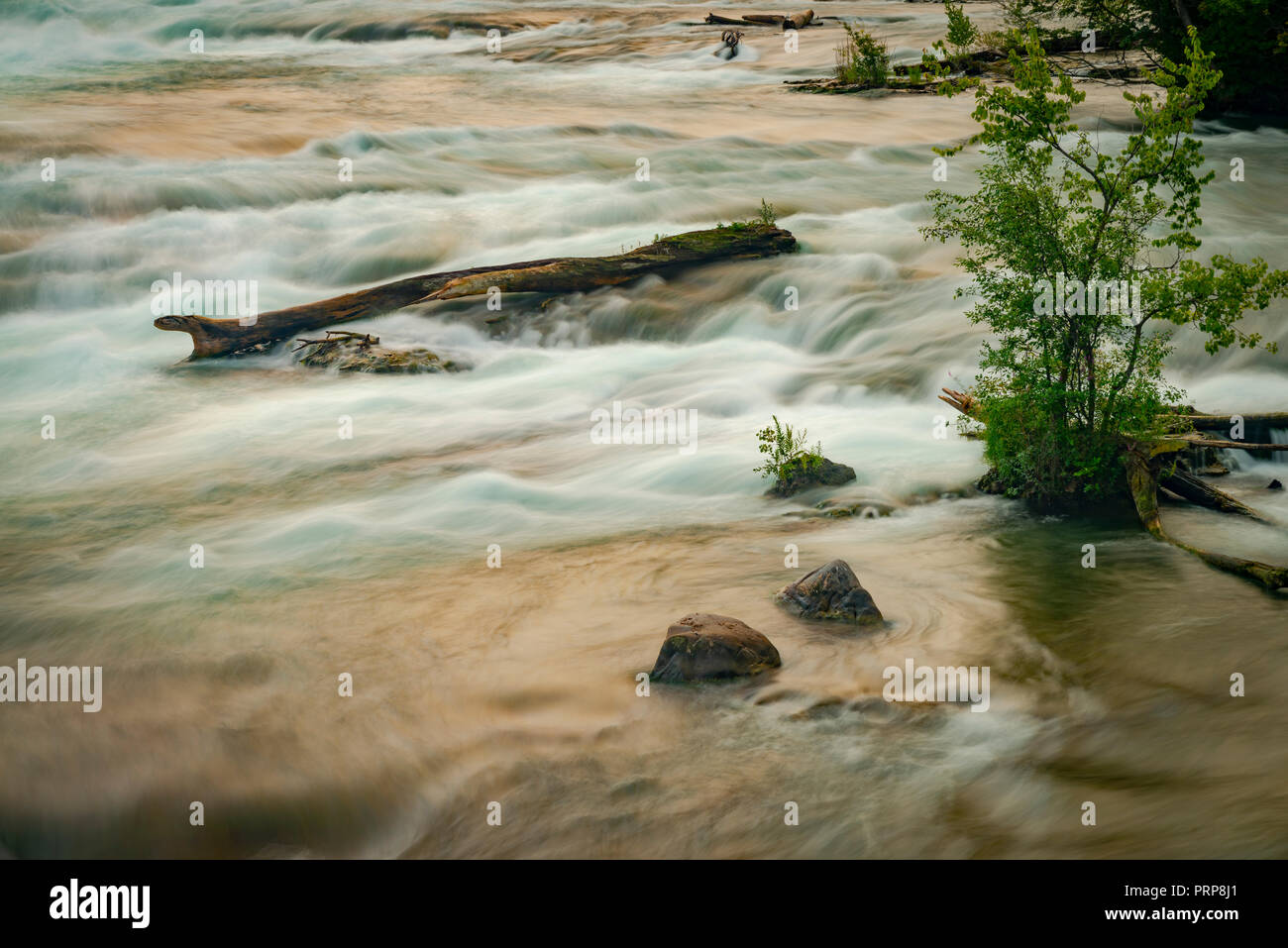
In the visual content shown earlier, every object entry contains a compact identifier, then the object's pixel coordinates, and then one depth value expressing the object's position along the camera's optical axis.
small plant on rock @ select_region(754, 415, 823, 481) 9.63
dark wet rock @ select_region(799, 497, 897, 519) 9.17
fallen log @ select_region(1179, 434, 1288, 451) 9.07
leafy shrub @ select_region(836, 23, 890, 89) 25.05
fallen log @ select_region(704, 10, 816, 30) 32.16
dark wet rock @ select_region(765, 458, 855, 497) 9.64
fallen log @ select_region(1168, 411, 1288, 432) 9.77
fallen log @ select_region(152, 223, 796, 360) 14.00
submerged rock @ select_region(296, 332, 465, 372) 13.48
